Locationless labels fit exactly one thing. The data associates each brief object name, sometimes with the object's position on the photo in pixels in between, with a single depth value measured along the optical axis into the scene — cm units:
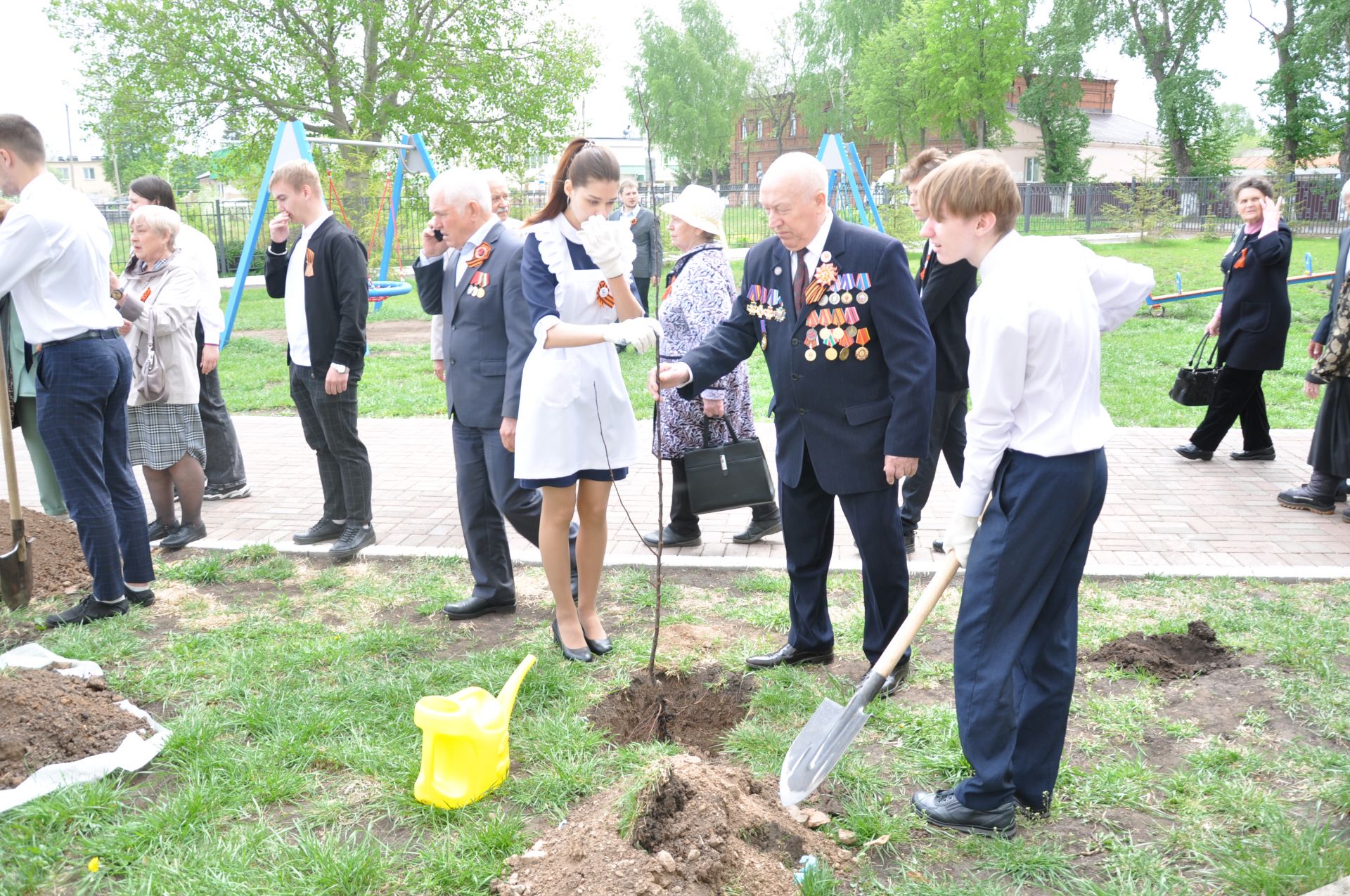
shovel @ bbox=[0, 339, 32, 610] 487
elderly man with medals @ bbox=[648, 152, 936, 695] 361
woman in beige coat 584
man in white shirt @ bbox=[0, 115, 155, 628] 444
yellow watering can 319
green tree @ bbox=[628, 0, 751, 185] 5841
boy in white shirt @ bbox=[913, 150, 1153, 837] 267
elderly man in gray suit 444
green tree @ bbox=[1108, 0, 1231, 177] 4388
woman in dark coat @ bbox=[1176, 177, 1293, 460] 717
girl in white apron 385
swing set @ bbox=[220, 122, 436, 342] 1290
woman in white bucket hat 568
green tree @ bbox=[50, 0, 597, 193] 2364
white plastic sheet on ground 326
